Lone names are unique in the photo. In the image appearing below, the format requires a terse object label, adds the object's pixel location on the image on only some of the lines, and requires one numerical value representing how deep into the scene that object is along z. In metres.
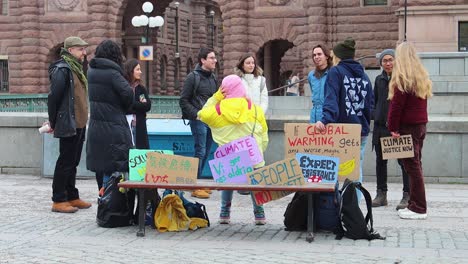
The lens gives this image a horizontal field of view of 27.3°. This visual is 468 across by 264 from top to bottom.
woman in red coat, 11.04
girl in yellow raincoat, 11.05
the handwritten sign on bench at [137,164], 10.54
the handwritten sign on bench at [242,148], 10.75
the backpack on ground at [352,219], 9.91
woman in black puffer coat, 11.21
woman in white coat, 13.02
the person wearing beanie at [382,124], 12.52
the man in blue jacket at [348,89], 10.91
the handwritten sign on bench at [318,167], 10.32
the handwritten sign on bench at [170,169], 10.18
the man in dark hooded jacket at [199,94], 13.52
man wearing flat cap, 11.98
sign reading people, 9.95
